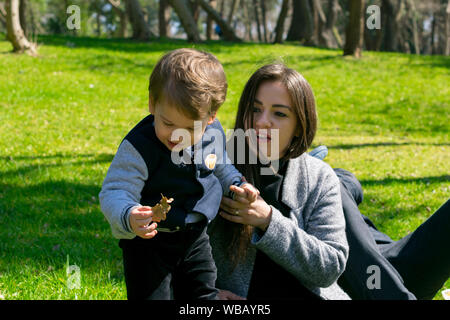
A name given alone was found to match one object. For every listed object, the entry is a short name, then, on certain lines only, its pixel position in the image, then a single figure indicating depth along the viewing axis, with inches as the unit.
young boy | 82.7
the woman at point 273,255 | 101.4
